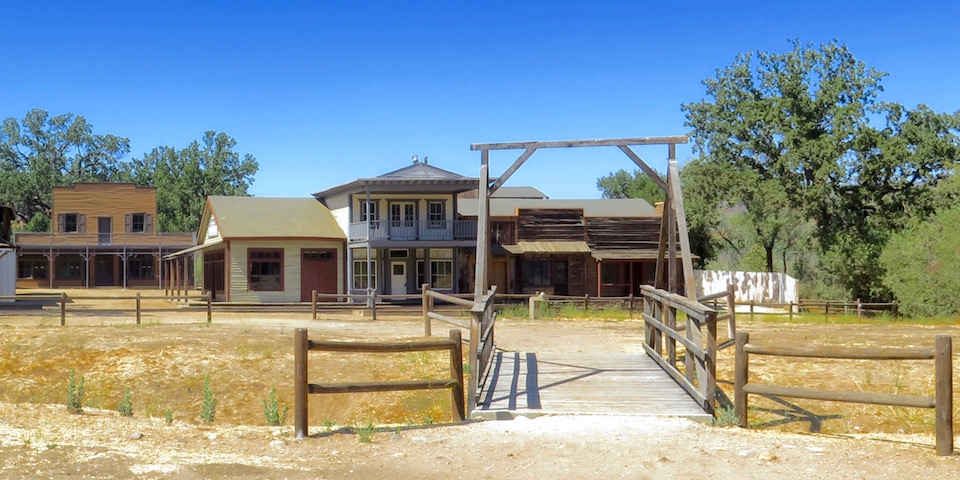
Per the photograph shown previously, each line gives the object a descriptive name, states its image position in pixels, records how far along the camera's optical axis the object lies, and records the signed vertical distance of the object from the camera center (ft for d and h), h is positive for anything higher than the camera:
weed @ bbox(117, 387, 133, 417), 36.76 -6.65
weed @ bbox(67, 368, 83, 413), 37.27 -6.44
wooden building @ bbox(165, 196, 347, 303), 119.44 -0.72
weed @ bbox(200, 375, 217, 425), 37.58 -6.90
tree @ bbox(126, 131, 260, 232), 238.89 +20.67
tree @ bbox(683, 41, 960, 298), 128.88 +14.00
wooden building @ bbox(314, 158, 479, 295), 118.73 +1.99
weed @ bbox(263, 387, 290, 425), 36.68 -6.91
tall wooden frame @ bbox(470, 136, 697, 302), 45.11 +3.23
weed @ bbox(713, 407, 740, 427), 31.71 -6.16
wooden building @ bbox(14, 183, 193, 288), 172.35 +1.22
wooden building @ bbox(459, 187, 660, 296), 134.31 -0.26
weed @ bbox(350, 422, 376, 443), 28.50 -6.07
